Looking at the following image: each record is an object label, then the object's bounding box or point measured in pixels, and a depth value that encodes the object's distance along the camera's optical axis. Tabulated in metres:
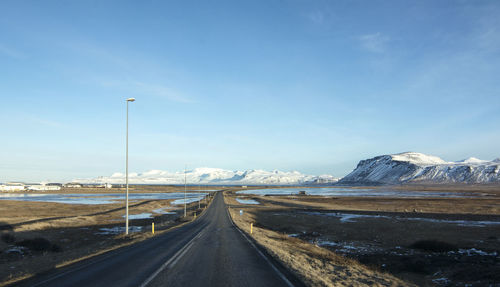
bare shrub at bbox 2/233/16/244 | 27.53
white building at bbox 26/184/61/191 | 174.85
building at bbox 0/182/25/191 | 163.30
